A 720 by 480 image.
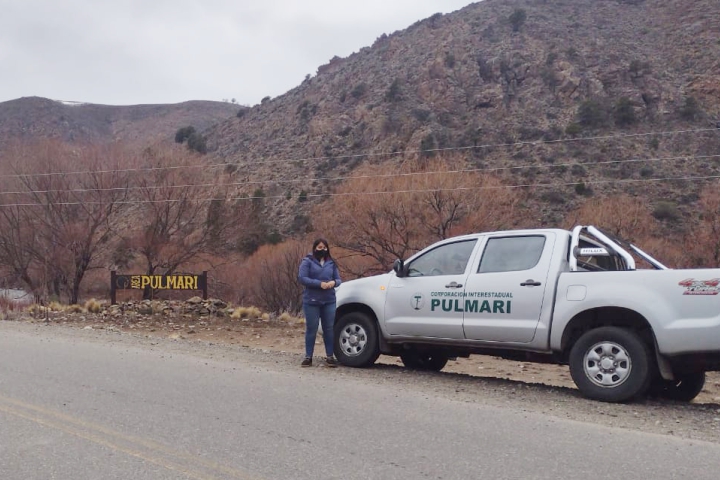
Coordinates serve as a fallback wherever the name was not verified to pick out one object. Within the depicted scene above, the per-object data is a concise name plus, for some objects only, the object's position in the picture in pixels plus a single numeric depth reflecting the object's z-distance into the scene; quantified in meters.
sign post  21.00
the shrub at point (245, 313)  21.20
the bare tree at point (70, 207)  33.22
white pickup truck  7.20
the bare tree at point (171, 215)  34.53
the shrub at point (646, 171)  46.84
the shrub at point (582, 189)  44.44
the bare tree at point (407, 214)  32.56
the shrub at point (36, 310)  20.24
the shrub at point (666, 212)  38.81
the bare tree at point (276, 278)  31.58
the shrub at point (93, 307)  21.02
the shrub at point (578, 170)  48.16
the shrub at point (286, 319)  21.44
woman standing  9.65
